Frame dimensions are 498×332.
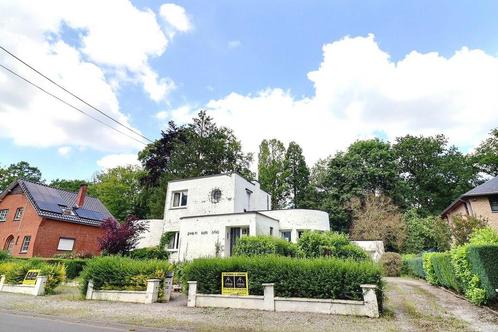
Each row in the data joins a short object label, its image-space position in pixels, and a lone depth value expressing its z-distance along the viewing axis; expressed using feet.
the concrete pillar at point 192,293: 31.09
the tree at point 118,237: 57.31
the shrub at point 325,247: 47.73
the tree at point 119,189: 141.08
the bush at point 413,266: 60.29
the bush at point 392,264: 72.43
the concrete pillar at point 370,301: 23.98
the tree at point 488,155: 125.39
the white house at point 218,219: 55.31
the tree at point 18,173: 142.51
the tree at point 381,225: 97.40
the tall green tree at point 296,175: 126.11
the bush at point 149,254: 62.90
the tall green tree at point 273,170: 125.29
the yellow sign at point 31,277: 43.65
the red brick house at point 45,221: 77.46
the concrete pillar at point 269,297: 27.75
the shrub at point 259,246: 43.78
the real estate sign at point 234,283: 29.66
